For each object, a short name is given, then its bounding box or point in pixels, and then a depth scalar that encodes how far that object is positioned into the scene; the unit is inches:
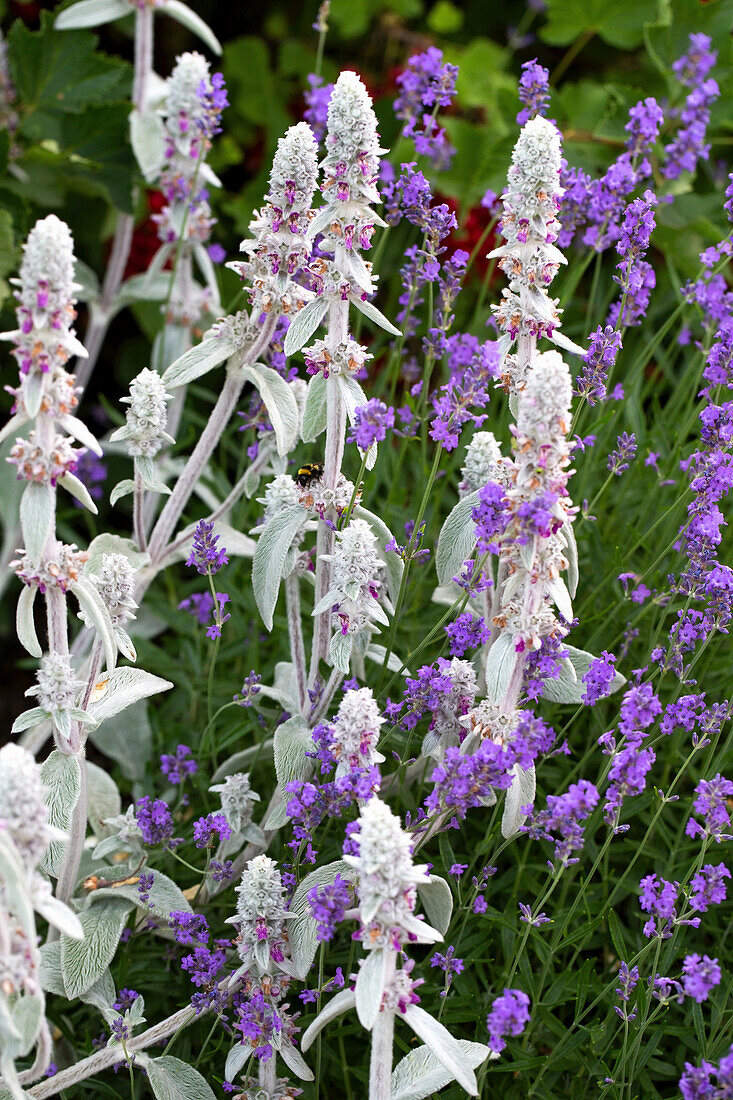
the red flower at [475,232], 129.9
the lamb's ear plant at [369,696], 52.9
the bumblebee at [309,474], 66.8
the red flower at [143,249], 135.6
